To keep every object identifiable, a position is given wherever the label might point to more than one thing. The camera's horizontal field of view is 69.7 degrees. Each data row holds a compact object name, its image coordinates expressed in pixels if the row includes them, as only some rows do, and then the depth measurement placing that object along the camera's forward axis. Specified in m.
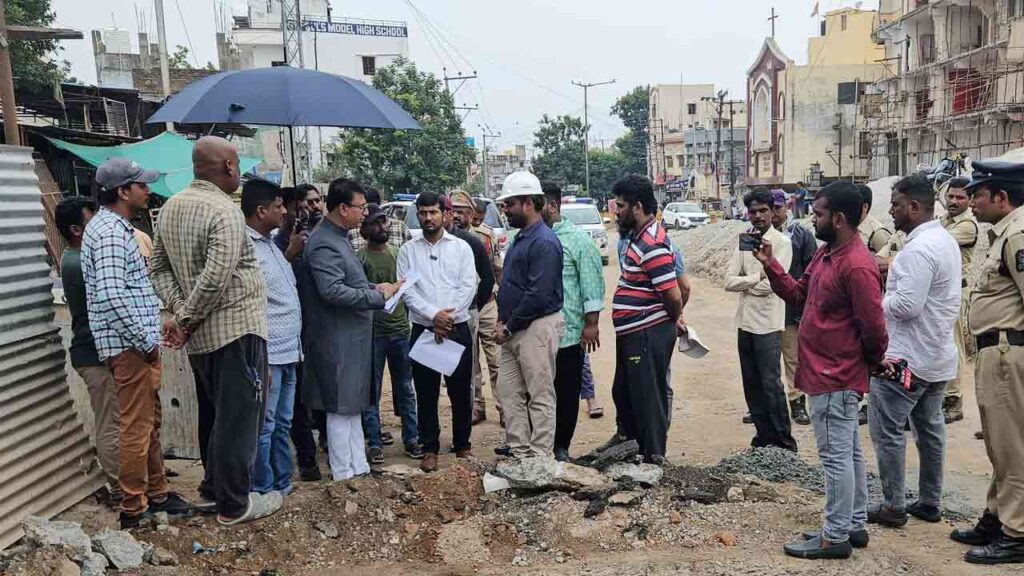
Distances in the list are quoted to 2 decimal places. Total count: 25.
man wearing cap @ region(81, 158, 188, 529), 3.81
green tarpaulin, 12.04
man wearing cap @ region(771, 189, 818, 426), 6.06
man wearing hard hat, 4.81
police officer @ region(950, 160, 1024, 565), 3.58
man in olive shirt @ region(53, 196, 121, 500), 4.09
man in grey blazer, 4.50
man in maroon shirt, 3.59
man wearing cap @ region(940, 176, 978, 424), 5.80
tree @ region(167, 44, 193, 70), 36.93
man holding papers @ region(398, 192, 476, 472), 5.25
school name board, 44.88
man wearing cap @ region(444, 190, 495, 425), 5.89
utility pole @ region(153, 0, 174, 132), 17.55
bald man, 3.74
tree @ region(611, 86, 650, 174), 64.94
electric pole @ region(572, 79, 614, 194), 53.61
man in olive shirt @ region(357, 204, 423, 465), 5.57
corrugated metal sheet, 3.75
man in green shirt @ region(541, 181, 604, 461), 5.17
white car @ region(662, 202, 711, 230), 33.94
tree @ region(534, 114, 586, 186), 54.16
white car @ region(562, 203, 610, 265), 19.11
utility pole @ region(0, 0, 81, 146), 6.51
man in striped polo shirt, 4.79
